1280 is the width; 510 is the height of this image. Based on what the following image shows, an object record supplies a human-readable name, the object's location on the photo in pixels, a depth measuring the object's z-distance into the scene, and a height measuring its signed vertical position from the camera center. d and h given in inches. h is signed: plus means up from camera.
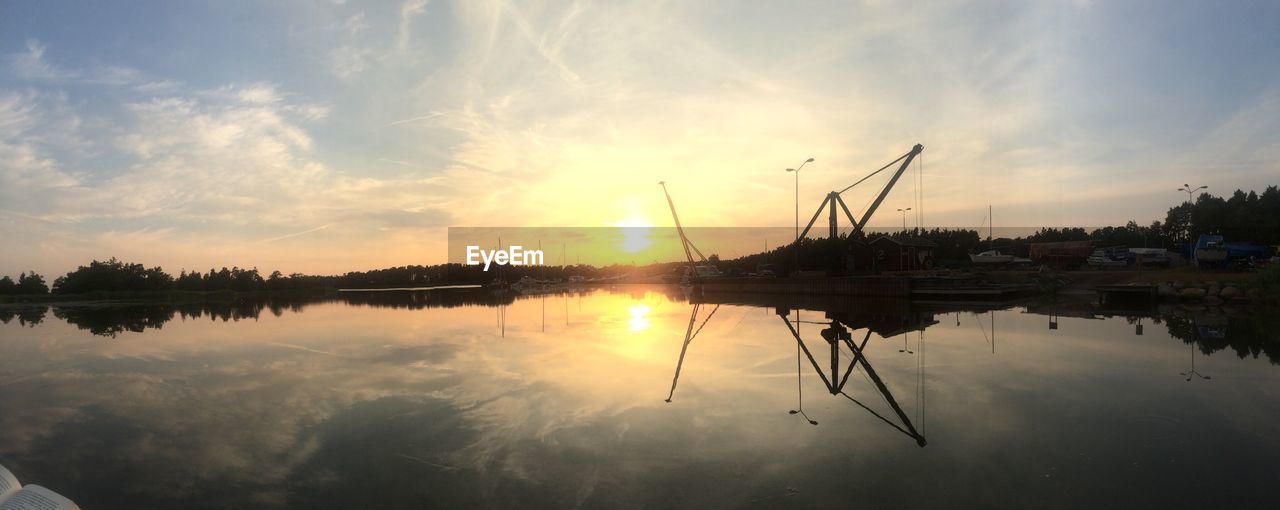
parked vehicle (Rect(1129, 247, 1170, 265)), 2417.6 +52.9
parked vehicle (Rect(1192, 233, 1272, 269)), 2076.8 +55.1
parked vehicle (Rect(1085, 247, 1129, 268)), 2479.8 +46.5
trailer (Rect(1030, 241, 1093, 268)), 2942.9 +87.8
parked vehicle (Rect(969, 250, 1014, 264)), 2768.2 +58.6
